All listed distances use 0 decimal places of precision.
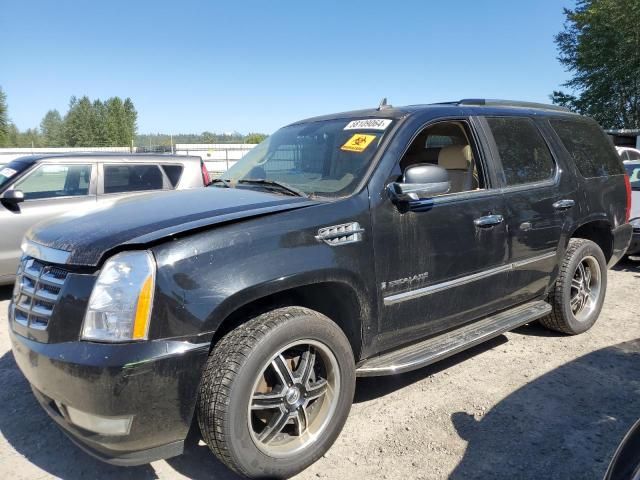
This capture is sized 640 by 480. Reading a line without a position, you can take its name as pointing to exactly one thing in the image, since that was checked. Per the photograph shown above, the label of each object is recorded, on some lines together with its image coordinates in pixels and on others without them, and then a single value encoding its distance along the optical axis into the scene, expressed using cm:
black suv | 210
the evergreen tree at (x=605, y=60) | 2945
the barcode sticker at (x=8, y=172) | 594
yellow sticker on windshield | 311
